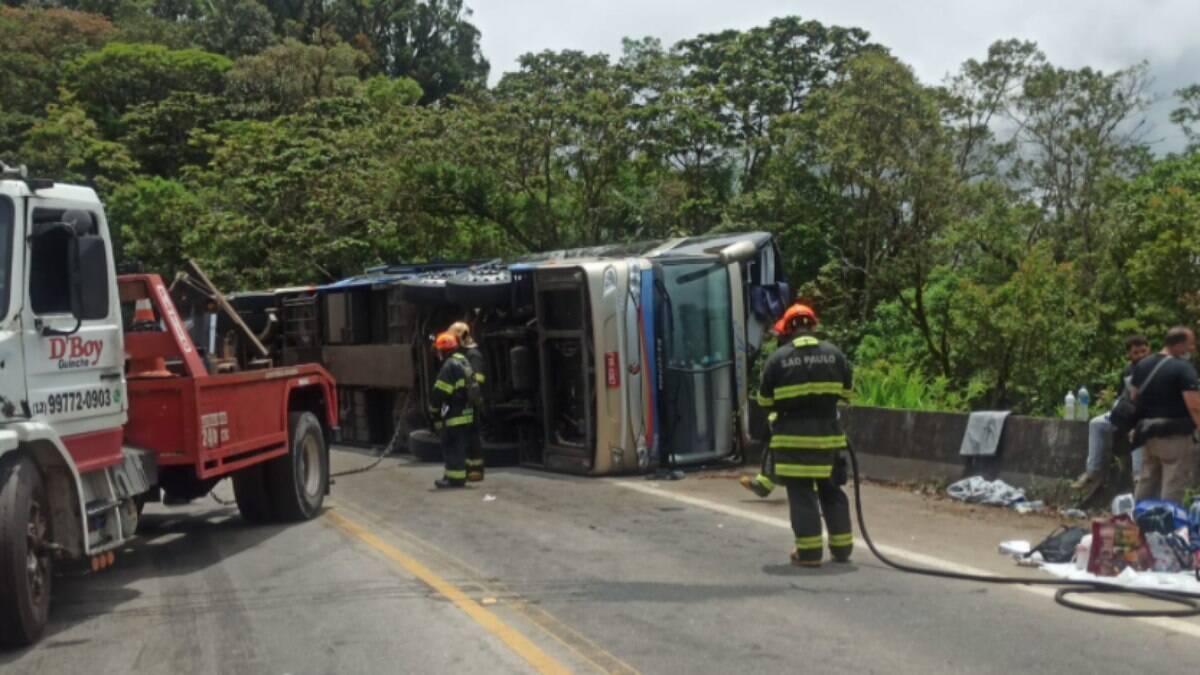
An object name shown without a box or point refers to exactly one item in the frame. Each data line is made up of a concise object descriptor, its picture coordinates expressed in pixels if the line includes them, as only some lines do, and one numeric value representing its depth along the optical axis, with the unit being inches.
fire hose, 285.1
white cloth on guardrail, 474.6
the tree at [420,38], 2770.7
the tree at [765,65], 1305.4
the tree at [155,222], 1437.0
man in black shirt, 380.5
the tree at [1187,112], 1002.7
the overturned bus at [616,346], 570.3
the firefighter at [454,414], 553.3
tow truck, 285.0
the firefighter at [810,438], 347.3
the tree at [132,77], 2204.7
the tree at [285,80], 2122.3
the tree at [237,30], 2650.1
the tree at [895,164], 764.0
